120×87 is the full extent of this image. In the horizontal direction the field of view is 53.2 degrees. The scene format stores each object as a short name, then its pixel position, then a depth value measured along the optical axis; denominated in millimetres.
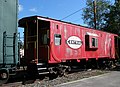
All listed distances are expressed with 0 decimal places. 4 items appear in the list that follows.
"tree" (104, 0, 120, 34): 18633
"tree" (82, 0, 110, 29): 23312
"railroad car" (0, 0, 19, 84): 5321
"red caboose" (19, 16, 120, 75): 6793
